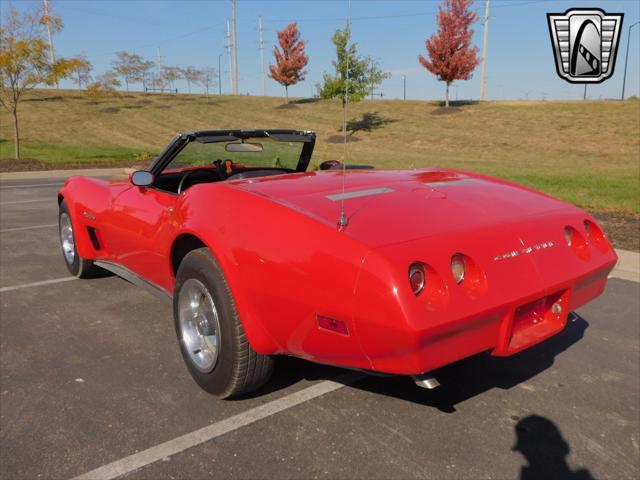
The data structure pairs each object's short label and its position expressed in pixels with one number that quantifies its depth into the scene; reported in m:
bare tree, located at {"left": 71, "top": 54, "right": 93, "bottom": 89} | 48.84
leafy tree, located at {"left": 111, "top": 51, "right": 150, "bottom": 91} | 49.94
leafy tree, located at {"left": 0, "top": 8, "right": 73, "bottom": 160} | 17.12
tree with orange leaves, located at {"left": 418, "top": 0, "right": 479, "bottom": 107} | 33.59
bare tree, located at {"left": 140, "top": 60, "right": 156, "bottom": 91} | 52.23
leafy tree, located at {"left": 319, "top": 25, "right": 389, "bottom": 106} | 23.97
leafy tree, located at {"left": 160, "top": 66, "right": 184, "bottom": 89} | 63.09
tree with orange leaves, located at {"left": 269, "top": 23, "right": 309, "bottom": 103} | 42.34
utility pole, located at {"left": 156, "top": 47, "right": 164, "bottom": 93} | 61.78
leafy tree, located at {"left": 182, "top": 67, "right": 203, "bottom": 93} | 67.38
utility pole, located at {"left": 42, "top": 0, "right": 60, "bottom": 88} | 18.47
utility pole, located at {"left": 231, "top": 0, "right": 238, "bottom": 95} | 51.66
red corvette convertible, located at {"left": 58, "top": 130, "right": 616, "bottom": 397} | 2.11
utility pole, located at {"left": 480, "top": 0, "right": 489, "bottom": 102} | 41.19
